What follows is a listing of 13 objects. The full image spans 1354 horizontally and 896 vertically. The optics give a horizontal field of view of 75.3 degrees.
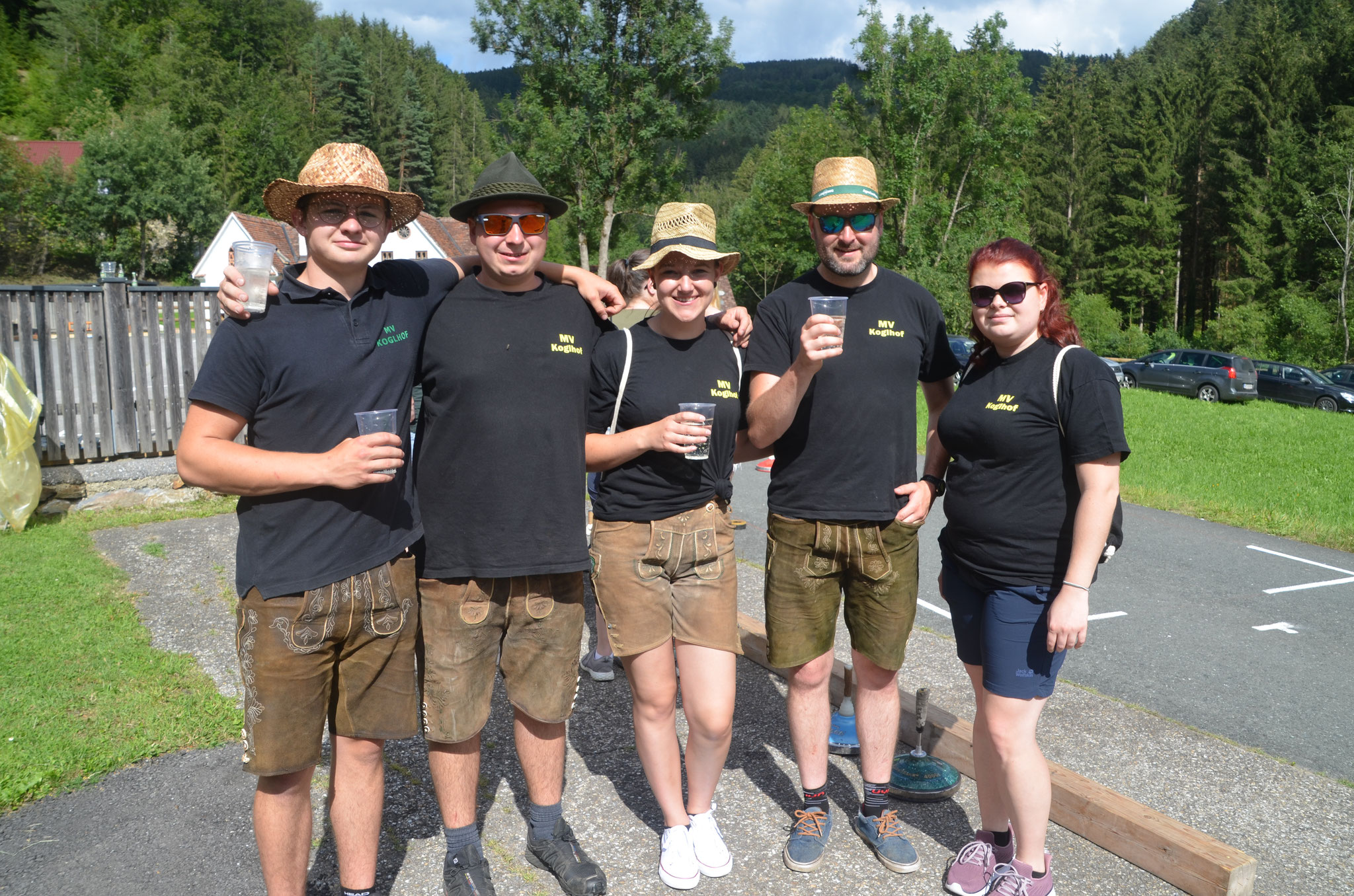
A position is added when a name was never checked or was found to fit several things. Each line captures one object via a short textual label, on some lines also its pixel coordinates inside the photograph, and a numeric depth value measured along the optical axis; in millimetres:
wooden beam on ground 2781
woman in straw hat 2959
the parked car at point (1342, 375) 26828
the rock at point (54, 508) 8266
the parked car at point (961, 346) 27378
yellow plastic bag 7480
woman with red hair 2596
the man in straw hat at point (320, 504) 2389
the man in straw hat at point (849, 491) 3082
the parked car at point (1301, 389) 25984
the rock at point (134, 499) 8523
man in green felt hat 2760
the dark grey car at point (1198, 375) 27172
